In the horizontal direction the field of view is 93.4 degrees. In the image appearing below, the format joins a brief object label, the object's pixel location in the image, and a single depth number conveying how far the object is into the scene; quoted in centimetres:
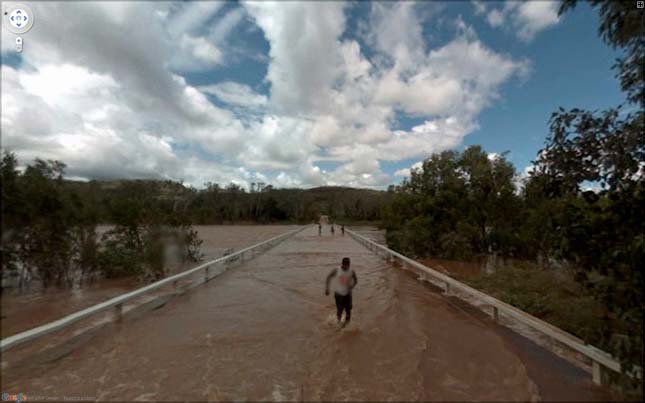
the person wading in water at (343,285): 590
